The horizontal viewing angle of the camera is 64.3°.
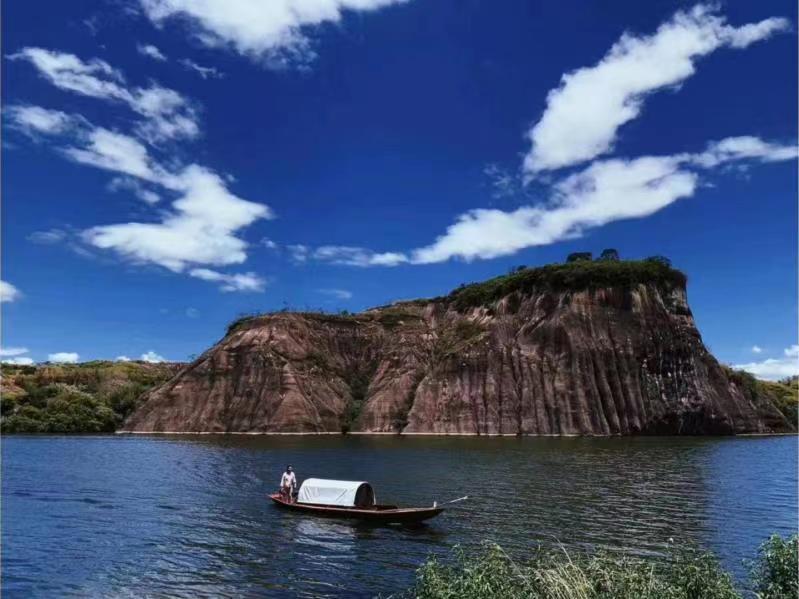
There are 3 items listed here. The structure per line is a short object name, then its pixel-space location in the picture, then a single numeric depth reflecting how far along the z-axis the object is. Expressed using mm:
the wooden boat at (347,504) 32531
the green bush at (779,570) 15070
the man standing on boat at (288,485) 38791
